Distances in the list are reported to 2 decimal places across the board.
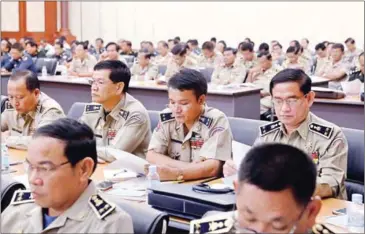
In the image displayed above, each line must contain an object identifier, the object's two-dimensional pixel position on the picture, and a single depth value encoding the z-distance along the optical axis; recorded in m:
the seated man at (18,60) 8.85
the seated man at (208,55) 10.53
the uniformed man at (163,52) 11.52
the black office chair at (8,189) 2.09
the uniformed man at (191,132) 2.97
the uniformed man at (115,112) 3.47
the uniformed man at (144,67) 8.38
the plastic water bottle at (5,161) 2.93
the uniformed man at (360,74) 6.40
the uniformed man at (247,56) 8.73
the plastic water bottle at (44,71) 8.29
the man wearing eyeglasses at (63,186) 1.67
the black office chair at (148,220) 1.65
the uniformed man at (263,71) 7.41
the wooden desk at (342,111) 5.18
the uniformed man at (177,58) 8.09
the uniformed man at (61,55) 11.48
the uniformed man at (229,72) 7.81
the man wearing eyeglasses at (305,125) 2.66
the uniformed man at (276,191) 1.39
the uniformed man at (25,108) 3.60
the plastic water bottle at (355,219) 2.01
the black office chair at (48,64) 8.91
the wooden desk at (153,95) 6.11
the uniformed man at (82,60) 9.55
